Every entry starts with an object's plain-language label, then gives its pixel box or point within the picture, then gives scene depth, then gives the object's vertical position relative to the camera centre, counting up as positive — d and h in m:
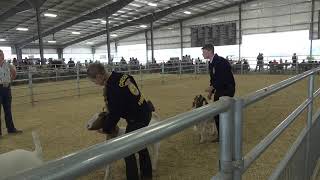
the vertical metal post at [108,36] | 26.79 +2.21
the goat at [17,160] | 2.18 -0.72
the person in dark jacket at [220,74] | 4.96 -0.25
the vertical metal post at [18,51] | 38.88 +1.47
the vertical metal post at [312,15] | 26.58 +3.47
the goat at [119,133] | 3.32 -0.81
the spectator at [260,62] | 23.02 -0.35
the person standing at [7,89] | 5.92 -0.50
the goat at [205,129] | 4.98 -1.15
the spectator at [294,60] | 20.72 -0.23
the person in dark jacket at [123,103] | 3.09 -0.43
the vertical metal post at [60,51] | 43.57 +1.45
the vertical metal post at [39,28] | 21.38 +2.41
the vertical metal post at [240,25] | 30.69 +3.26
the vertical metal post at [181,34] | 35.44 +2.82
